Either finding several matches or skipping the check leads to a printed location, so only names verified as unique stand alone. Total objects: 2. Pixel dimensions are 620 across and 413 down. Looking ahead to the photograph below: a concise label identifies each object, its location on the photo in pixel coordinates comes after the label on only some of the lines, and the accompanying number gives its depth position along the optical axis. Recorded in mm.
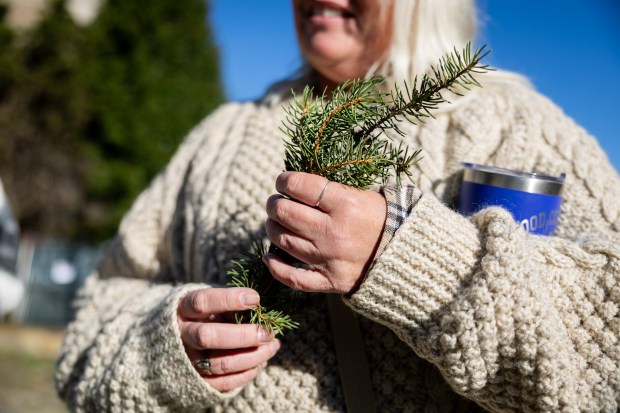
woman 958
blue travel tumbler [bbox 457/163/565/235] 1089
